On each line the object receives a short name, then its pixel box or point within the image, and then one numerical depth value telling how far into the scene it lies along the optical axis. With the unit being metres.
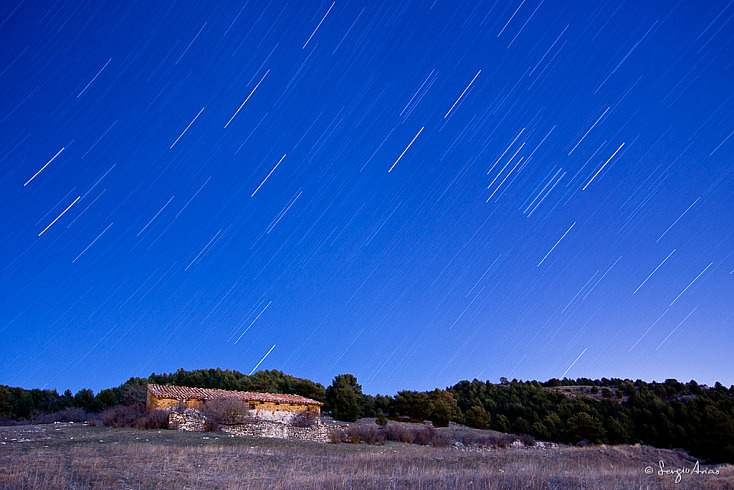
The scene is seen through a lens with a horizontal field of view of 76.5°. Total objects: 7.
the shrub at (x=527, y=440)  35.28
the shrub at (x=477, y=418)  45.88
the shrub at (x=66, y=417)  31.07
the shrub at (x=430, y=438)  29.98
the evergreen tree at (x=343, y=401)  42.69
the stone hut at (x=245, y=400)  29.06
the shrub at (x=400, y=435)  30.55
